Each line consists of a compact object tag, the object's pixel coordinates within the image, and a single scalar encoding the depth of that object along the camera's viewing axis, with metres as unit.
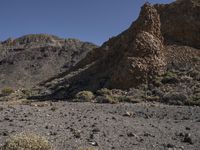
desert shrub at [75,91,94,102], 15.98
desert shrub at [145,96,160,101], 15.40
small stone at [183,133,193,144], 7.70
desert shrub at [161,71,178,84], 17.05
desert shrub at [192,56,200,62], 18.77
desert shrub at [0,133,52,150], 5.10
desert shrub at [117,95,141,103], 15.09
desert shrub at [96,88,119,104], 15.04
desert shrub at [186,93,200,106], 14.03
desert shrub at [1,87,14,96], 24.80
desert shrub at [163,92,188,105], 14.43
